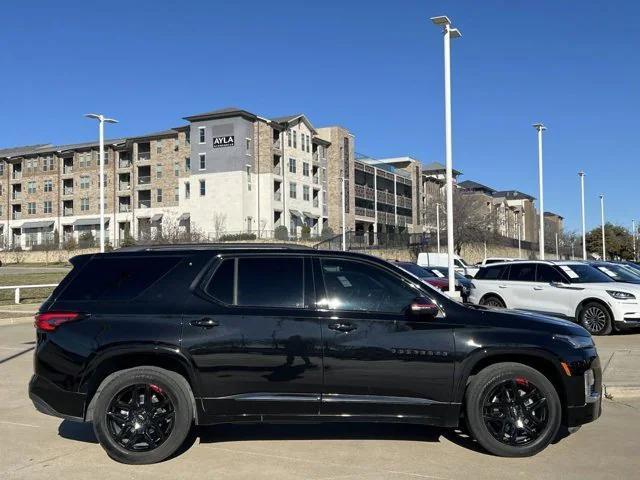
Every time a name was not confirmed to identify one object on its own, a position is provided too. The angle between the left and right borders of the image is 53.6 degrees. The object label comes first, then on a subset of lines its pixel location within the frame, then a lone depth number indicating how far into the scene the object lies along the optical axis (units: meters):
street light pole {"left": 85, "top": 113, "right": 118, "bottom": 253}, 29.77
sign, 66.43
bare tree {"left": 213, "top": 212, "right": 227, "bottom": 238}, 64.44
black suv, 5.35
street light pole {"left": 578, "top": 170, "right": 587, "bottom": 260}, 45.96
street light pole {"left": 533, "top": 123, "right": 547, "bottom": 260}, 31.90
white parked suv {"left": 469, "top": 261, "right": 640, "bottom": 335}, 13.23
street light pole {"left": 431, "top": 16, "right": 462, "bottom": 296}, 17.69
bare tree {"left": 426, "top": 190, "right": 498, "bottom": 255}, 66.69
